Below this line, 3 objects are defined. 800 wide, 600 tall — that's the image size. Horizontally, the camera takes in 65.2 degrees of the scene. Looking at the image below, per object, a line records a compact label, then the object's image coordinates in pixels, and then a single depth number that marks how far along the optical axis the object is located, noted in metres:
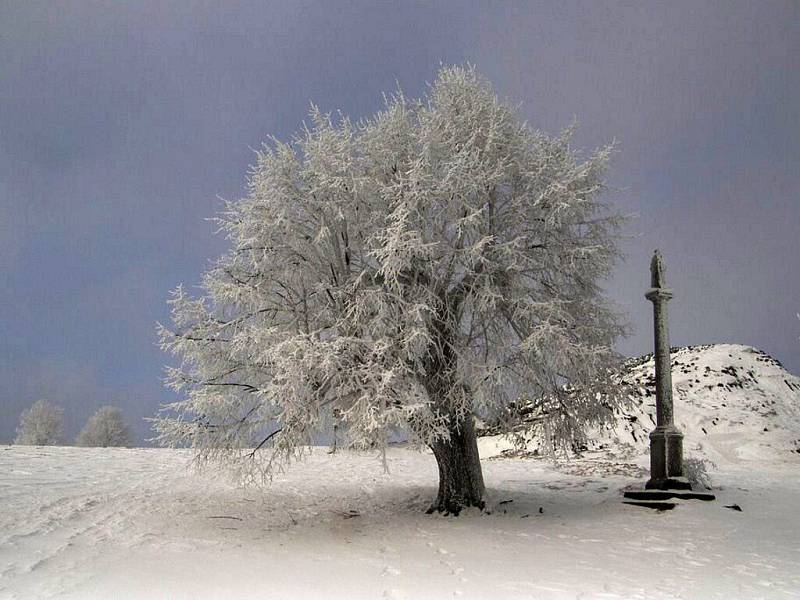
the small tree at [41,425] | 35.16
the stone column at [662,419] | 11.99
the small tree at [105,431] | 35.44
